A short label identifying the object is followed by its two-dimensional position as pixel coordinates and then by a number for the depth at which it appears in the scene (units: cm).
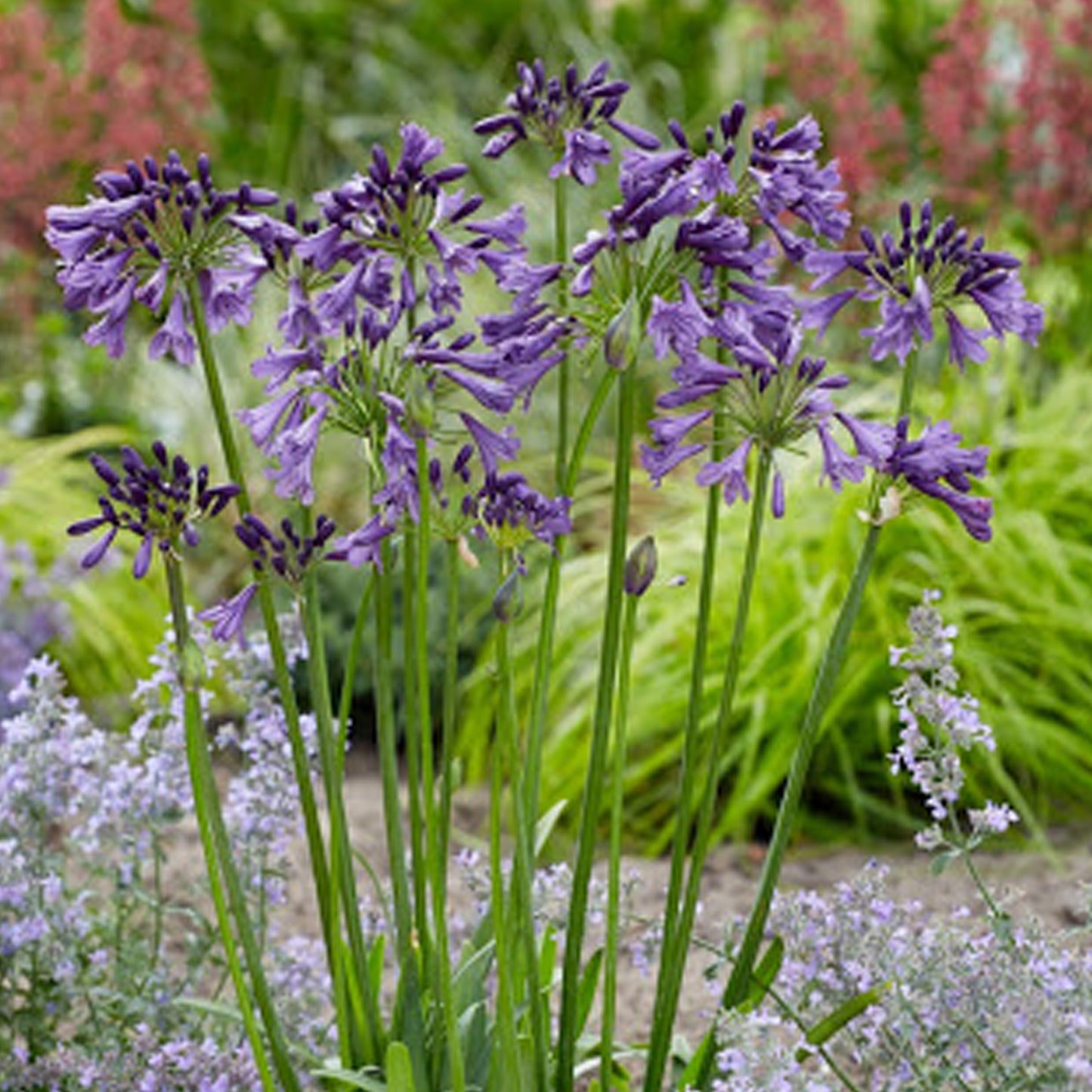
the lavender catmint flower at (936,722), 244
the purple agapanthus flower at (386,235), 227
